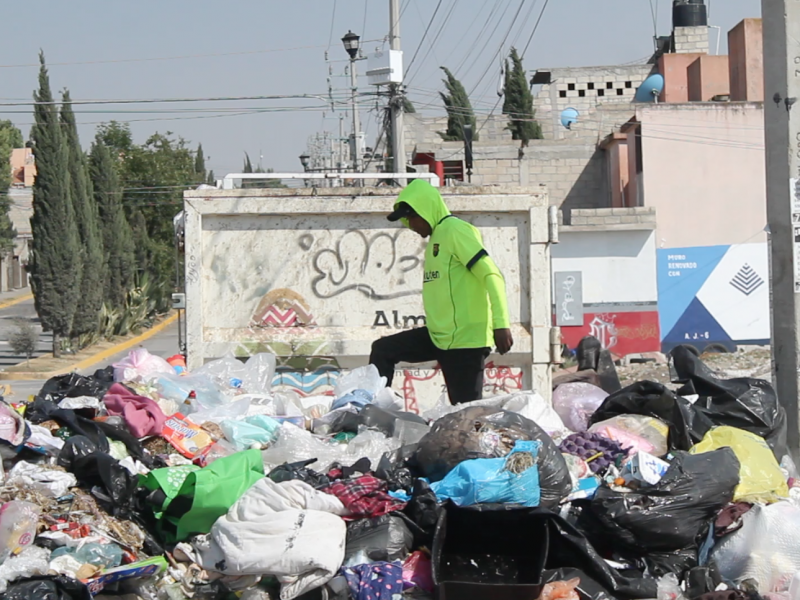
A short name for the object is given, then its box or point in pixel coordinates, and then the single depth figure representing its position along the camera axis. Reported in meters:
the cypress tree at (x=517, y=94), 43.92
